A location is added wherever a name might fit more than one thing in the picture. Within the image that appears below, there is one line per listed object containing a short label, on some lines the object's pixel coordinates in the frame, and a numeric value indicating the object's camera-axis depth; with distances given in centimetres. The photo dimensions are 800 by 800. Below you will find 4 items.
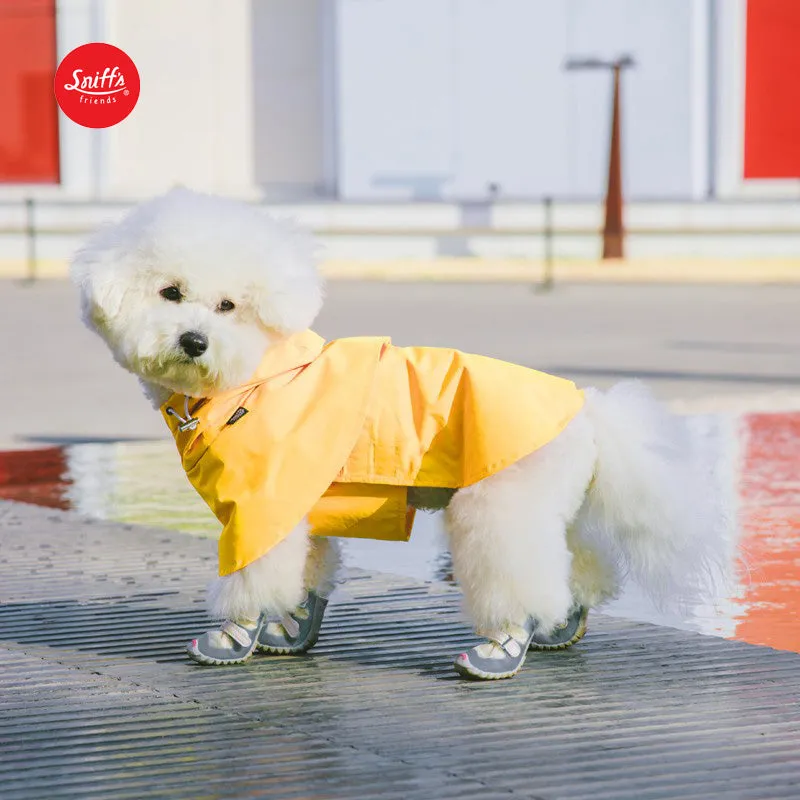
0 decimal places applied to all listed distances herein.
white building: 2252
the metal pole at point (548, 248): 1962
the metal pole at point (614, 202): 2089
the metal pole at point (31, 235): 2048
